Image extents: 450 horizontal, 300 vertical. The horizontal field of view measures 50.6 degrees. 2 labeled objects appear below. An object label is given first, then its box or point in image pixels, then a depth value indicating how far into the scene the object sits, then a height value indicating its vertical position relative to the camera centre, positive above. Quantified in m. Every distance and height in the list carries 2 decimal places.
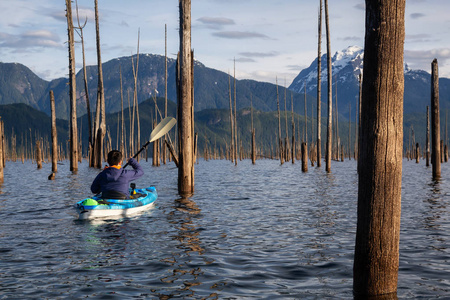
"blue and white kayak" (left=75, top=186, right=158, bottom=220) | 11.26 -1.76
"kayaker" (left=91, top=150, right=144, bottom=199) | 11.71 -1.08
